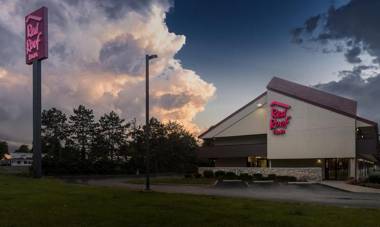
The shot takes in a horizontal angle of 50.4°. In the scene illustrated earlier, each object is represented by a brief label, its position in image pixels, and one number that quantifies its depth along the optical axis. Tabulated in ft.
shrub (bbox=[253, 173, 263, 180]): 130.05
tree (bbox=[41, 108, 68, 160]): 214.90
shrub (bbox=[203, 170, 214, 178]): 141.55
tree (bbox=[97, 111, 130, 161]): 214.90
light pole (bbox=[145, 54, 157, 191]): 77.36
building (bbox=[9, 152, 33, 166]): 451.94
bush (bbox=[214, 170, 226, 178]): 139.13
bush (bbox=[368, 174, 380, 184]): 108.17
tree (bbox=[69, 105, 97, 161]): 214.69
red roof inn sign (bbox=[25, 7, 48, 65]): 123.34
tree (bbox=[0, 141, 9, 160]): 485.97
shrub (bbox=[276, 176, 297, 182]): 123.93
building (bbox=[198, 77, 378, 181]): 132.46
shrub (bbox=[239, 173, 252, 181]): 128.72
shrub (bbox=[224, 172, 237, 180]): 133.67
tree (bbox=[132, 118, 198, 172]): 218.59
